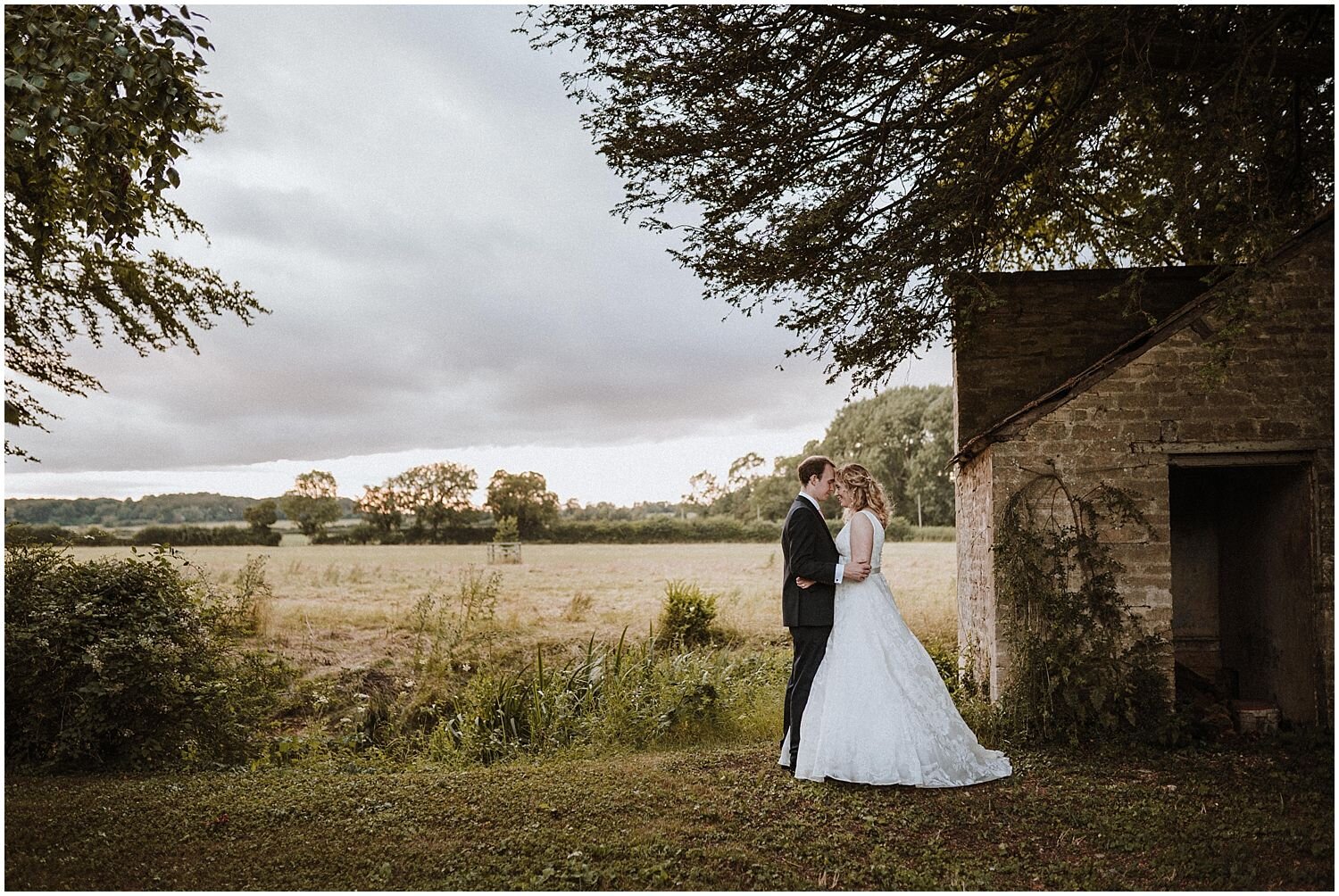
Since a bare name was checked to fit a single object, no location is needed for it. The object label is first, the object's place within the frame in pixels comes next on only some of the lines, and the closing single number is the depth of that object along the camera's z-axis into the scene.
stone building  6.38
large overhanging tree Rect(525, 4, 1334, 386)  6.18
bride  5.34
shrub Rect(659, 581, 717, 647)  13.43
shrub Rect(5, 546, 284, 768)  6.04
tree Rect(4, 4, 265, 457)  4.16
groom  5.72
